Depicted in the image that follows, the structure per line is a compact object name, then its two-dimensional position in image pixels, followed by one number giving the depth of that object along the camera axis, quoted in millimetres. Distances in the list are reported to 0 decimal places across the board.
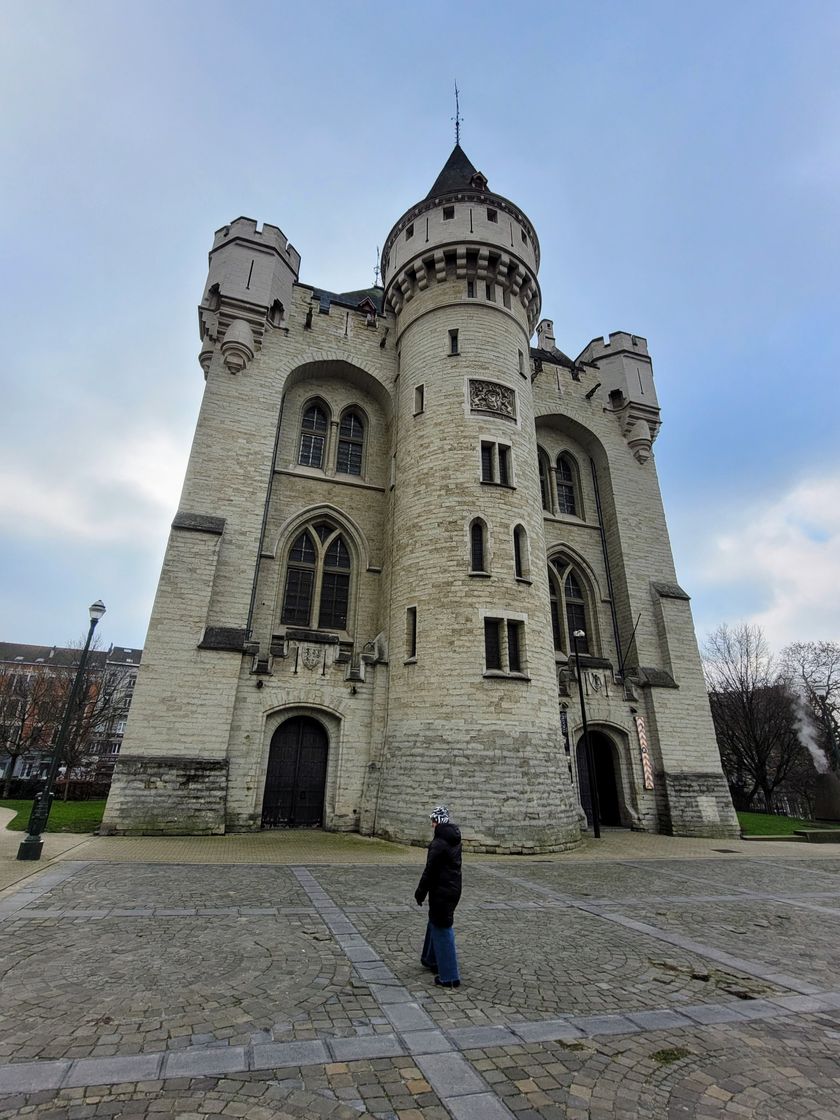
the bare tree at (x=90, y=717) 27242
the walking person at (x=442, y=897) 4441
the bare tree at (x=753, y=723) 33375
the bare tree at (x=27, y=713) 31236
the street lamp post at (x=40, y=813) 9008
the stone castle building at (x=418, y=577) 13031
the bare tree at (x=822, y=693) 29469
